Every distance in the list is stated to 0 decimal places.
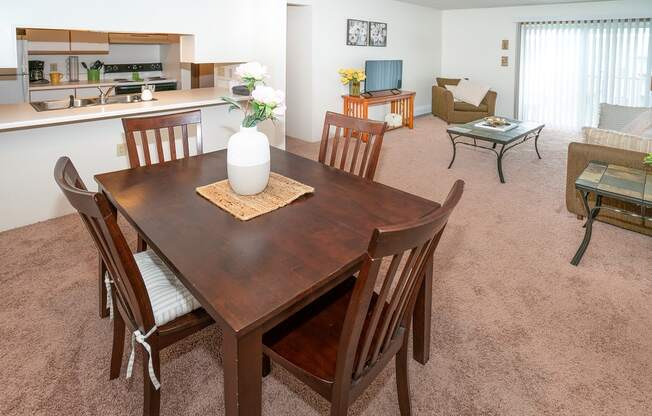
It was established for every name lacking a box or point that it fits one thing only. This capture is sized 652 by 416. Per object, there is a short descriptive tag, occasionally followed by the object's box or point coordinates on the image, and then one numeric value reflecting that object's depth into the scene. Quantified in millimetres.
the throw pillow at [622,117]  4102
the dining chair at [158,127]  2268
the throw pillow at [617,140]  2996
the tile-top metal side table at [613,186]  2520
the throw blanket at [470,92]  6957
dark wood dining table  1105
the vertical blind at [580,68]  6508
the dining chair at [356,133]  2162
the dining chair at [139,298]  1173
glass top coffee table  4391
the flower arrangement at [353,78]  5945
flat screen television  6405
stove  5809
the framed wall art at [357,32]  6113
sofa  2996
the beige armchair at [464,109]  6906
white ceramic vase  1733
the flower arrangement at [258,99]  1690
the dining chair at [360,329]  1009
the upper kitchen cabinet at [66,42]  5168
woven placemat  1647
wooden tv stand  6094
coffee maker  5254
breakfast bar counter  3002
